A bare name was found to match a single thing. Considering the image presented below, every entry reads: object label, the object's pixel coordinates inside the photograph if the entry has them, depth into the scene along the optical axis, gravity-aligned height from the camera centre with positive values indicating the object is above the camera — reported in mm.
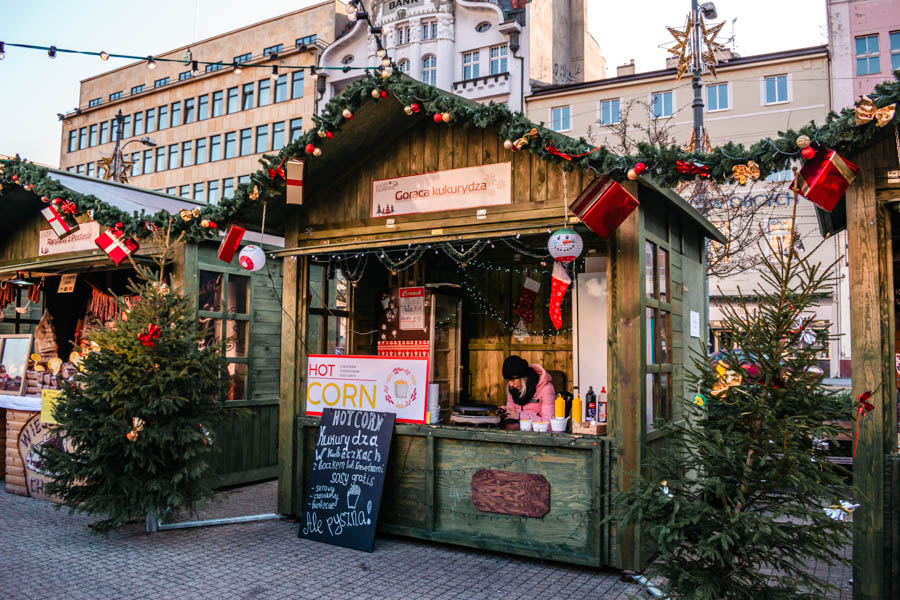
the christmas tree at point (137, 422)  6133 -620
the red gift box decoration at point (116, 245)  7438 +1146
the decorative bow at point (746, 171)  4488 +1218
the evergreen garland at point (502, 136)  4359 +1496
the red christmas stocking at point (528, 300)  7598 +628
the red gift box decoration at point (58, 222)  8164 +1525
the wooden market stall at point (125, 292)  8031 +663
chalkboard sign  6012 -1099
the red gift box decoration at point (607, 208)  5031 +1090
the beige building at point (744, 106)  24812 +9542
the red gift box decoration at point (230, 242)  6721 +1074
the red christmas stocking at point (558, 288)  5438 +545
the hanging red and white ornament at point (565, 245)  5082 +823
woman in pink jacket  6641 -284
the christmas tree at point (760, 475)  3699 -617
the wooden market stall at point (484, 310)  5387 +470
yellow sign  7453 -560
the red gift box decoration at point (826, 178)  4347 +1143
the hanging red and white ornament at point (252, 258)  6429 +888
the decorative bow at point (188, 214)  6914 +1376
